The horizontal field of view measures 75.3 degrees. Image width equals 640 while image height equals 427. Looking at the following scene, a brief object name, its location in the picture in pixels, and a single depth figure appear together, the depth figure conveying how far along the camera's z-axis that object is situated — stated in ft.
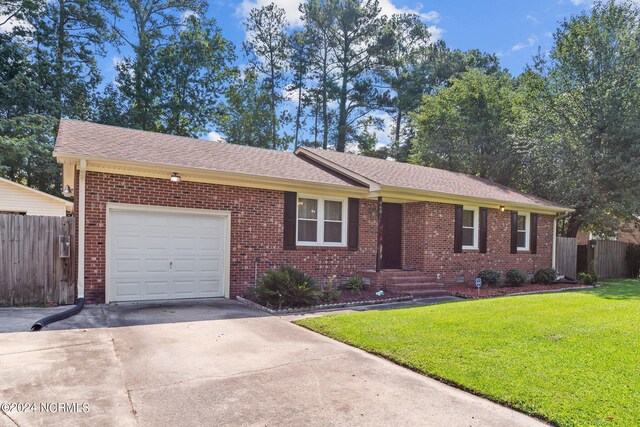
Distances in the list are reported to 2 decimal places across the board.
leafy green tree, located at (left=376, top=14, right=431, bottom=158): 103.14
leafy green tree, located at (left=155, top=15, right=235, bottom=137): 90.07
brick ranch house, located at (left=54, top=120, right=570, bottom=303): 28.68
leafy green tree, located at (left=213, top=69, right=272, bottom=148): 99.25
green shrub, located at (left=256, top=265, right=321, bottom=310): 29.58
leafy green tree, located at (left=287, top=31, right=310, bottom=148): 104.88
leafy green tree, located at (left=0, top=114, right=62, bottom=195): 64.03
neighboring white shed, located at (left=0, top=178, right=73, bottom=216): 52.11
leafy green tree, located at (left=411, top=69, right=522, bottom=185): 72.79
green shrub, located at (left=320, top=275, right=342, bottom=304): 31.63
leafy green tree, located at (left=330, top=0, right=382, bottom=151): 103.71
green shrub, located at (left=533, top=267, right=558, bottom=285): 47.93
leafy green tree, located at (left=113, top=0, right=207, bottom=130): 87.15
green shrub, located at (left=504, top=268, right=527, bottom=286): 44.80
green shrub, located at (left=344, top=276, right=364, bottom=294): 36.24
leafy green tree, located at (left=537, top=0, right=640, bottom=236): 55.01
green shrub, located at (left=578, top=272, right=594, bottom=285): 49.19
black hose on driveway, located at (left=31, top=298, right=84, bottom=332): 20.72
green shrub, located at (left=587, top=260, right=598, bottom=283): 50.76
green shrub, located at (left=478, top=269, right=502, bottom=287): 43.19
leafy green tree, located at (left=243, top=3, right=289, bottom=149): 106.01
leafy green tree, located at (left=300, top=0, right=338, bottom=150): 102.78
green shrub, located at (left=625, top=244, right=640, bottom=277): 63.98
